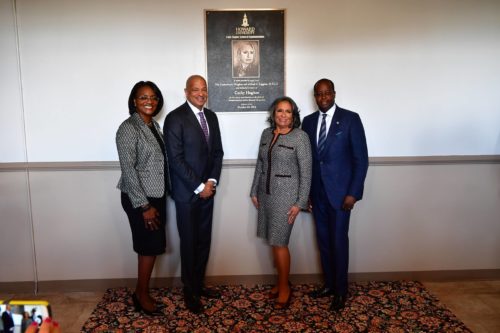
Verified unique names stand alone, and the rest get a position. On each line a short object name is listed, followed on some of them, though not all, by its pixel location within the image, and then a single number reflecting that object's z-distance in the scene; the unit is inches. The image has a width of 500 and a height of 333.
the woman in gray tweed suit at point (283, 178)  106.0
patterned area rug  102.0
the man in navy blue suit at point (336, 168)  108.6
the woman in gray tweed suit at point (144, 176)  100.3
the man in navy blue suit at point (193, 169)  104.4
